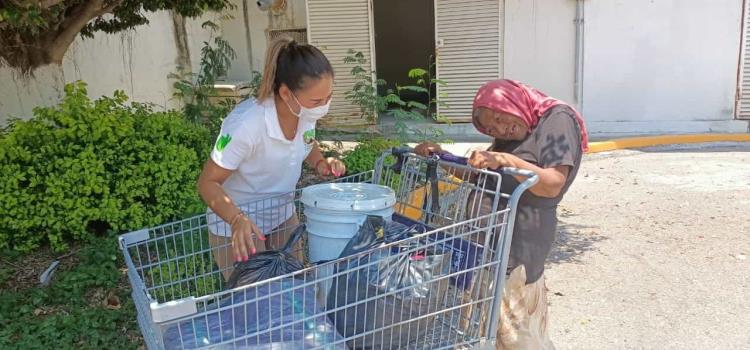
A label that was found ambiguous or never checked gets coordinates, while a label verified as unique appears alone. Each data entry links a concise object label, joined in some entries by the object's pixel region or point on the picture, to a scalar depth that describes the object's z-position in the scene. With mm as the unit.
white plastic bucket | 2295
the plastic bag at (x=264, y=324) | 1858
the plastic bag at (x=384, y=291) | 2008
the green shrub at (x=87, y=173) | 4188
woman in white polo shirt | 2299
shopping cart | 1870
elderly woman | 2232
